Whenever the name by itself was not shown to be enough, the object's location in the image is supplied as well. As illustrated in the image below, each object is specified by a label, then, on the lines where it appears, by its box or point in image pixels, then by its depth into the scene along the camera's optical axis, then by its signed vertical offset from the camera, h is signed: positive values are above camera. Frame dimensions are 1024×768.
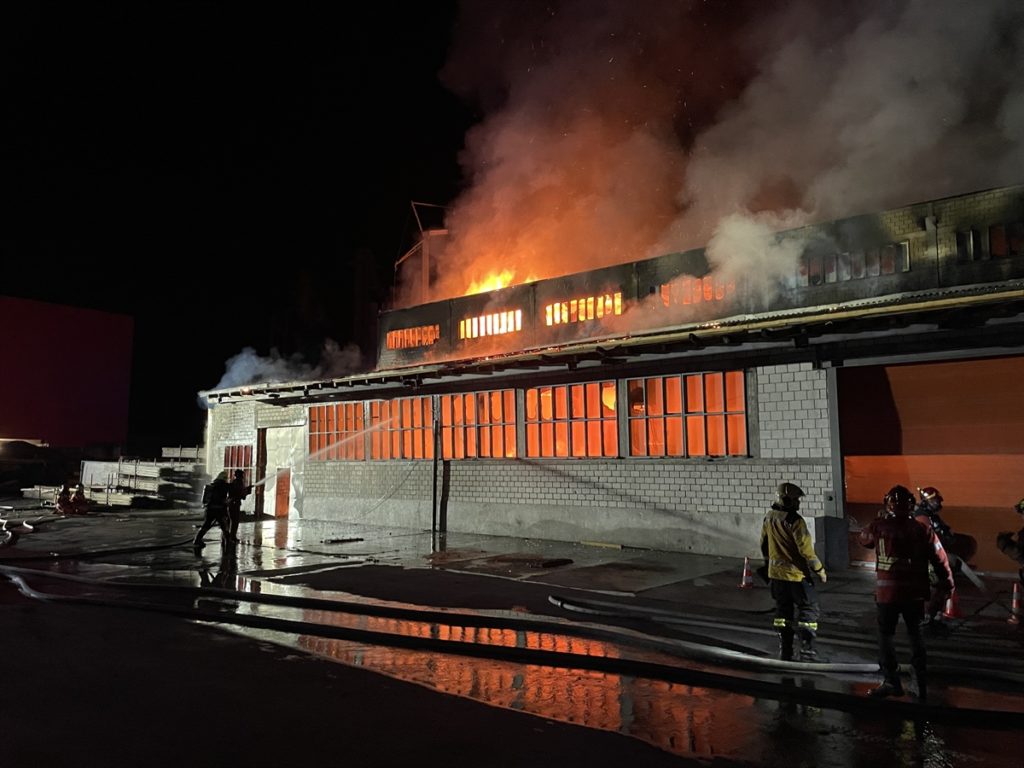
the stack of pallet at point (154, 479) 22.58 -0.28
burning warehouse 9.60 +1.11
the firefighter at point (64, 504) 19.56 -0.92
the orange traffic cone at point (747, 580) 8.59 -1.35
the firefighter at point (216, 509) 12.97 -0.70
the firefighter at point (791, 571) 5.84 -0.82
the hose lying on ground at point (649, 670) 4.79 -1.62
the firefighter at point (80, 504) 19.80 -0.93
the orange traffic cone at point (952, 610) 7.05 -1.37
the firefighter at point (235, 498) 13.07 -0.50
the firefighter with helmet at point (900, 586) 5.08 -0.82
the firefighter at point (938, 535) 6.62 -0.69
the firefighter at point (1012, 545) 6.44 -0.67
